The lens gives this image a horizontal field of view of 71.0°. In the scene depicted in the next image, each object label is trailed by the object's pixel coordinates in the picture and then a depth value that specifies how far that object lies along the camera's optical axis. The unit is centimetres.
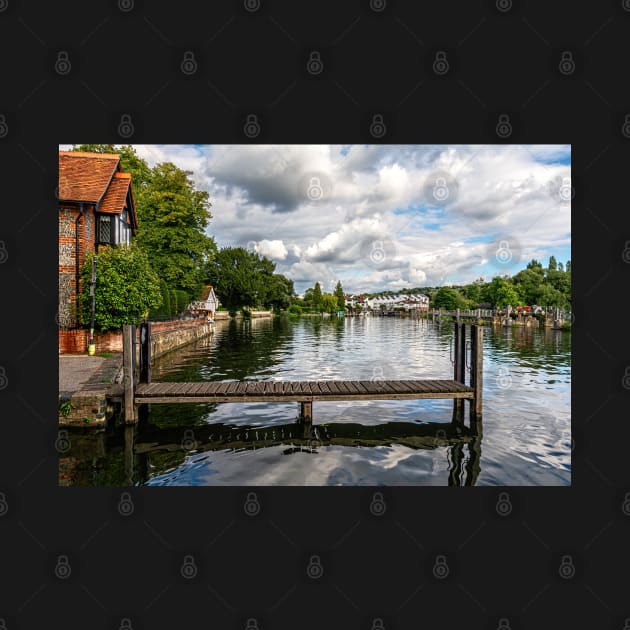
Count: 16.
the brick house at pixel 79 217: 1850
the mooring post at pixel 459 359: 1200
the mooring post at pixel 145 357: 1184
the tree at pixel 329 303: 13088
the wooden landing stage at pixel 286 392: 1034
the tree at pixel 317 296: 12938
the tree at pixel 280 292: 9749
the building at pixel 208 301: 6508
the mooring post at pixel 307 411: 1077
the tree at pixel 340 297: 14375
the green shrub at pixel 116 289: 1842
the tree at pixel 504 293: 9469
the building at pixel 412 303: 17512
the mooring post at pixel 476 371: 1094
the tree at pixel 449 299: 12439
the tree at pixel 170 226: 3500
